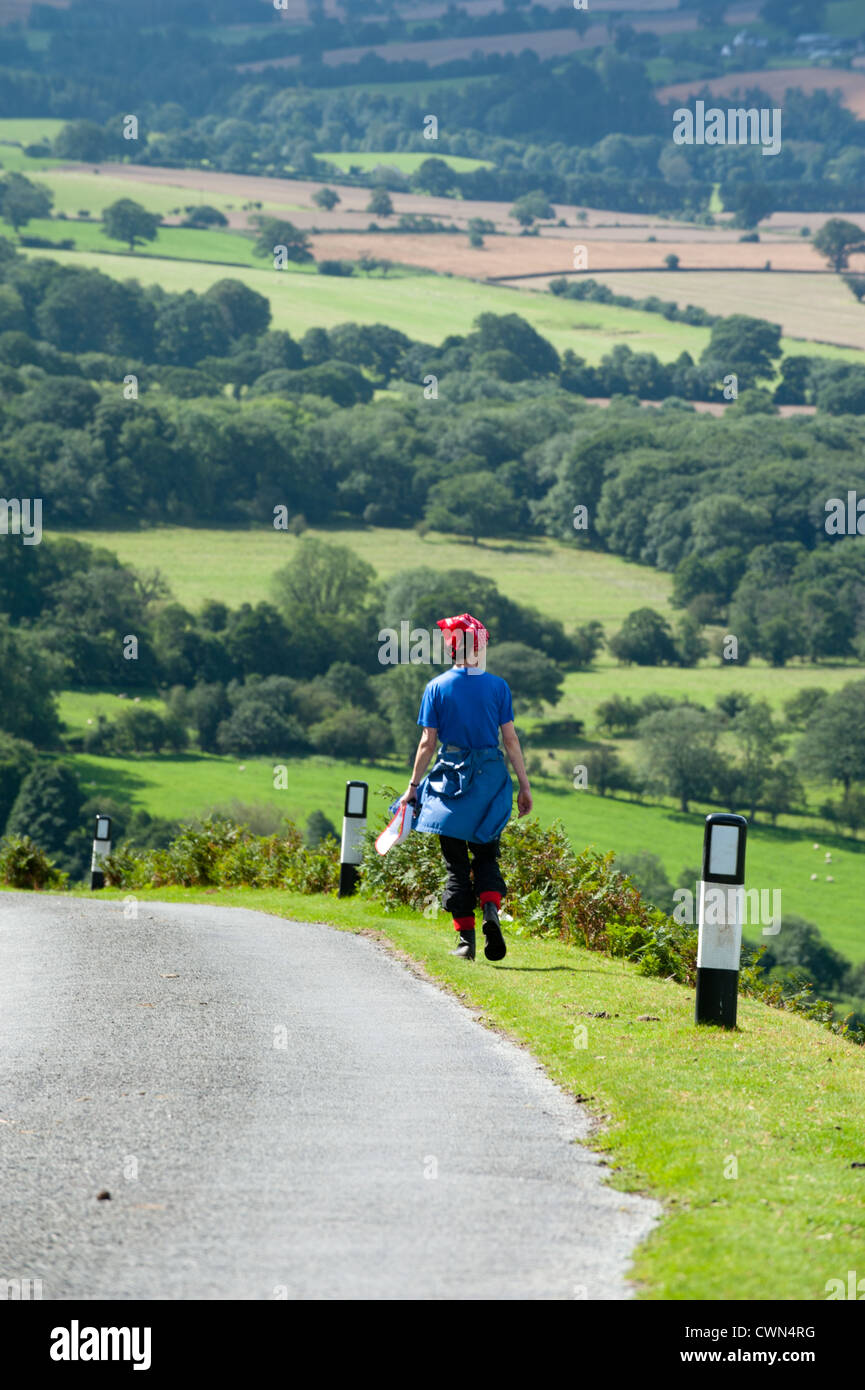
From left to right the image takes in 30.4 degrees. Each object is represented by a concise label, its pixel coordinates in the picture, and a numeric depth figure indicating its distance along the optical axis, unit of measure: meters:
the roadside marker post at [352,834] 17.00
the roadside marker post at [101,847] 23.88
